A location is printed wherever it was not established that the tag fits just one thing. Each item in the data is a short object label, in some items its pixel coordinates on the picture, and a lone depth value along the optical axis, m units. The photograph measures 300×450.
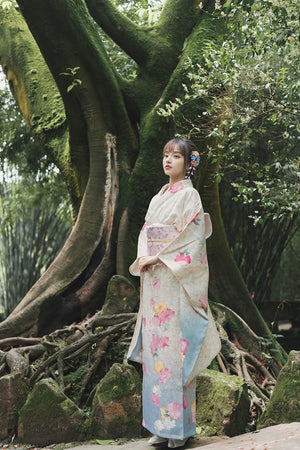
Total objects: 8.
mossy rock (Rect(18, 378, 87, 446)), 3.15
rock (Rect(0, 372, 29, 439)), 3.28
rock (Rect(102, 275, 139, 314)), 4.07
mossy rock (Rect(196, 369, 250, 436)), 2.96
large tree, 4.51
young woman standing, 2.80
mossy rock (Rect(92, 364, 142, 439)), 3.09
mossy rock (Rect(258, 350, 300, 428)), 2.80
